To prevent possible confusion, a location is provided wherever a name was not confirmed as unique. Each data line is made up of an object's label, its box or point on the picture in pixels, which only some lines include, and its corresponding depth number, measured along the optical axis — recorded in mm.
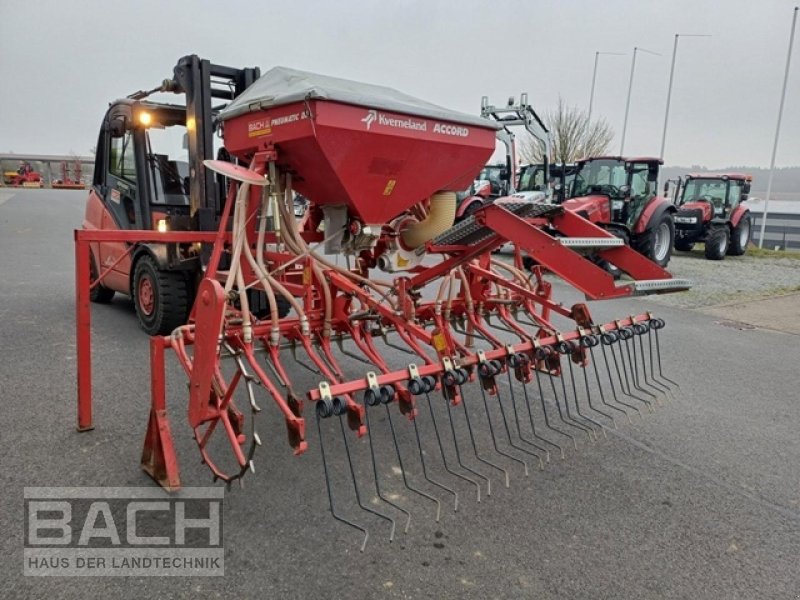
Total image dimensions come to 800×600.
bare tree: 24328
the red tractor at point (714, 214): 14102
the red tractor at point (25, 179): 34406
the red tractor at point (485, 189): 13492
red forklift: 4609
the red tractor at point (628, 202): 11227
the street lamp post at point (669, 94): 20127
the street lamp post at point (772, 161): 16391
